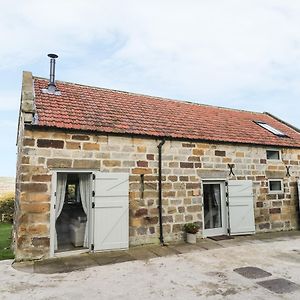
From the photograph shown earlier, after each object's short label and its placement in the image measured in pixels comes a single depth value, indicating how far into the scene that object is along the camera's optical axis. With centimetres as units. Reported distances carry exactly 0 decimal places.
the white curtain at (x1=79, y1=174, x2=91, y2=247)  783
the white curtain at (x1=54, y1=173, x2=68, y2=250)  752
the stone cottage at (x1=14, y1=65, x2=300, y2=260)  721
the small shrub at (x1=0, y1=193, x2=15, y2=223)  1567
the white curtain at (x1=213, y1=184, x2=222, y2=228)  988
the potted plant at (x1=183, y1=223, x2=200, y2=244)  866
